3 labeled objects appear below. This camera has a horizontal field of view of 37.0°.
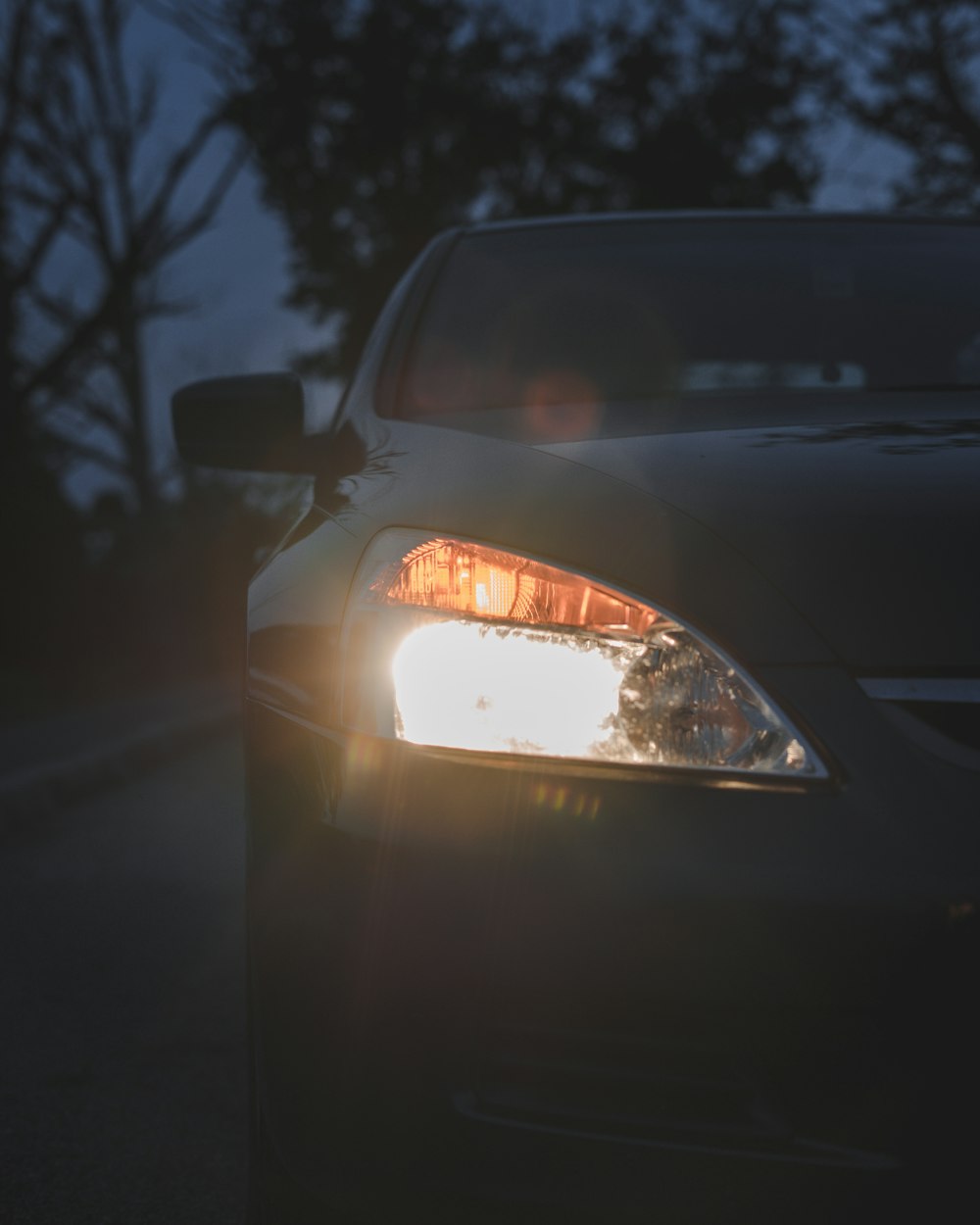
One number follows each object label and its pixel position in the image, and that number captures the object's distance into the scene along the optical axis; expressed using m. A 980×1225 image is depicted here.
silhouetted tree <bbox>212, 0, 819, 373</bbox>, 20.09
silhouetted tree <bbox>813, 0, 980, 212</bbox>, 16.00
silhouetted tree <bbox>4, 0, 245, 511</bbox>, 16.89
